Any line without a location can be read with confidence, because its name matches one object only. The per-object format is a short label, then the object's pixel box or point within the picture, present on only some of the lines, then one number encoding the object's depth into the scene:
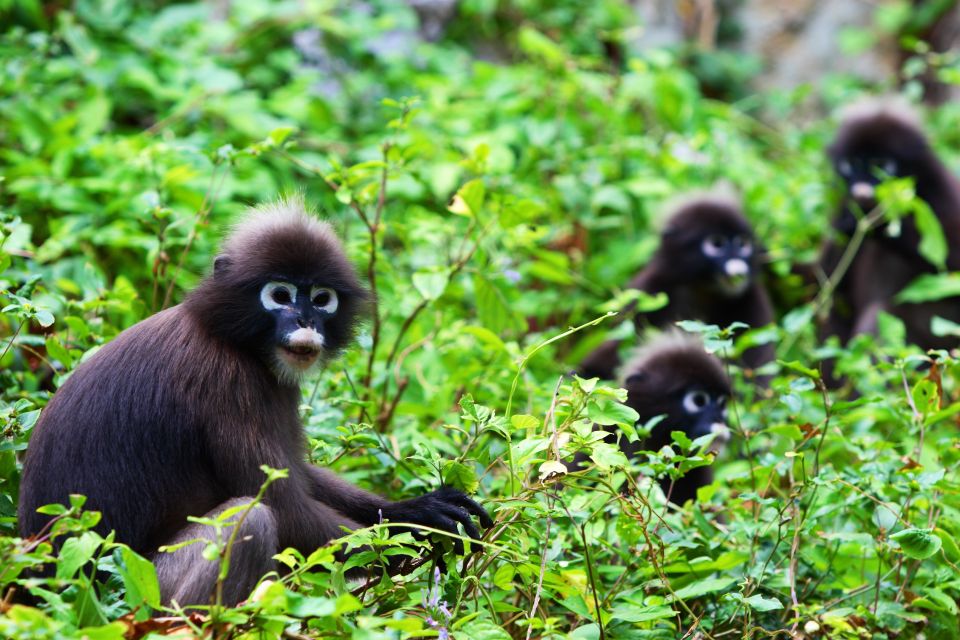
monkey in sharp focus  5.27
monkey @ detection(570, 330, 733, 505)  8.31
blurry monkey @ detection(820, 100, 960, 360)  11.88
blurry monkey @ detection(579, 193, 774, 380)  11.15
